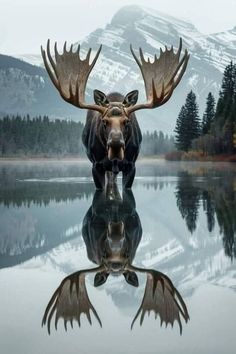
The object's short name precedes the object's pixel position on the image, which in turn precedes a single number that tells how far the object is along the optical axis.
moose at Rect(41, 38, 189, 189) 10.31
